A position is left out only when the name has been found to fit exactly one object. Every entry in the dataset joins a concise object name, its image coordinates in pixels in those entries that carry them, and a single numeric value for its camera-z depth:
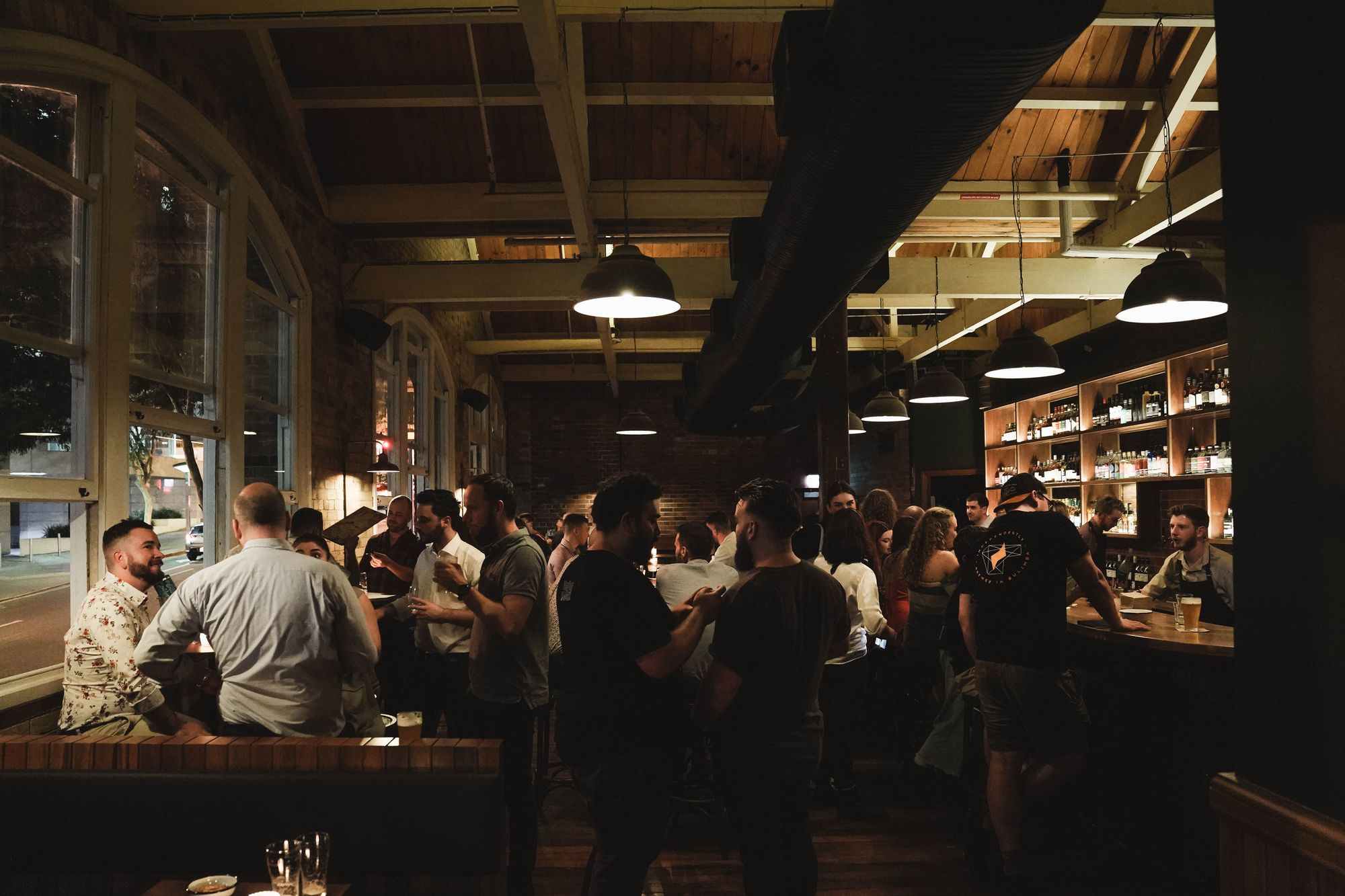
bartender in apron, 4.89
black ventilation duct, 2.07
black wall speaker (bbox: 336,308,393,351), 6.99
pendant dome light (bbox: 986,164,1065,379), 5.80
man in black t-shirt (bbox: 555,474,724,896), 2.40
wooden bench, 2.40
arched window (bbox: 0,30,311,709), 3.55
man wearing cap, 3.36
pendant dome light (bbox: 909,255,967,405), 7.50
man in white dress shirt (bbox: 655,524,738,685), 3.73
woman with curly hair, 4.52
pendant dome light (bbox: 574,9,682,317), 4.48
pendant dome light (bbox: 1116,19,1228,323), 4.14
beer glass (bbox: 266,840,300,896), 1.84
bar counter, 3.24
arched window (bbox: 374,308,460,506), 8.48
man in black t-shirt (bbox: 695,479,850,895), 2.53
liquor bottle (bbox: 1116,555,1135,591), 8.42
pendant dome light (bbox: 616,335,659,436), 11.16
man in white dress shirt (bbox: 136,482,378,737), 2.71
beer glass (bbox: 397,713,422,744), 2.51
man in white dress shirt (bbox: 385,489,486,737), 4.05
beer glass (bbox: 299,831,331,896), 1.85
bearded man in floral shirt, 3.25
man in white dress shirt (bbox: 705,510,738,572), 6.32
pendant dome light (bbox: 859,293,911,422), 8.97
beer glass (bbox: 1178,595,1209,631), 3.58
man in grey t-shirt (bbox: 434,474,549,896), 3.20
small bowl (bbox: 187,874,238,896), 1.97
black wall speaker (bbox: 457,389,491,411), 10.98
